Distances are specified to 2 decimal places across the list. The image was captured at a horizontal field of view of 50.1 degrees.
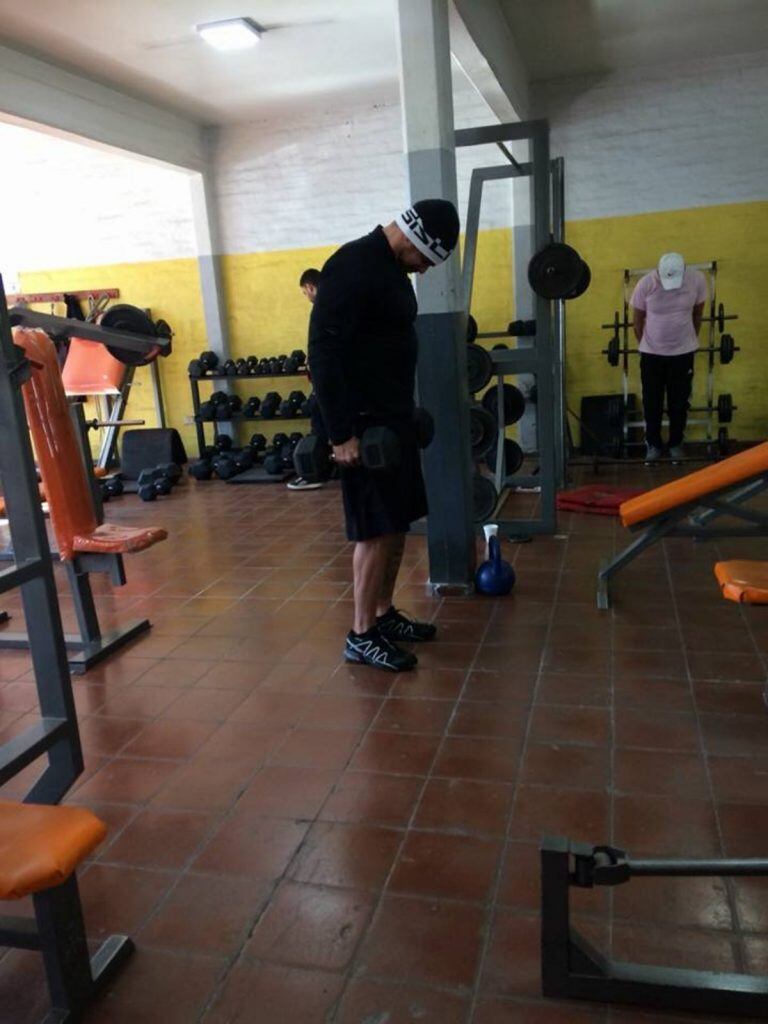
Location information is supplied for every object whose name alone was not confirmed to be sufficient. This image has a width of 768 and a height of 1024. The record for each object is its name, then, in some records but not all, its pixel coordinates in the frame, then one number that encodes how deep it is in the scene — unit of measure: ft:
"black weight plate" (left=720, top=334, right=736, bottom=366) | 17.28
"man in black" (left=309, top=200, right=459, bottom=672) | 7.40
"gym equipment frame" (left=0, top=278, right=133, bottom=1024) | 4.17
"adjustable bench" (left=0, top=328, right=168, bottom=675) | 8.70
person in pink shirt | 16.98
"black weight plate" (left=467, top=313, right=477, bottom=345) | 13.20
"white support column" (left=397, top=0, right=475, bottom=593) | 9.56
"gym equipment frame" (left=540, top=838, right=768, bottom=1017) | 3.91
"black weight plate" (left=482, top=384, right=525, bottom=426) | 14.78
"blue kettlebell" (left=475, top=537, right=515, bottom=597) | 10.42
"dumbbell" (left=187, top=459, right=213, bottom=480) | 20.53
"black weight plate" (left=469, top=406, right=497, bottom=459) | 13.67
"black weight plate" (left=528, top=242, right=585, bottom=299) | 12.23
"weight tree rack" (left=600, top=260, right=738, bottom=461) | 17.69
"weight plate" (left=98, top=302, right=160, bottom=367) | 10.91
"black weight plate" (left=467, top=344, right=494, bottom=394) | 12.67
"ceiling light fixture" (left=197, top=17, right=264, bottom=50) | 14.11
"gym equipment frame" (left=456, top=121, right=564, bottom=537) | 11.30
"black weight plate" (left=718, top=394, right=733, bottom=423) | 17.62
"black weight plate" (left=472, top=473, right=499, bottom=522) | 12.78
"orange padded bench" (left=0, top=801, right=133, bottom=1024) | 3.68
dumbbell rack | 21.30
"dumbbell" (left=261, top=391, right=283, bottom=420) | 20.98
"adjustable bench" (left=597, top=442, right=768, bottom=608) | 8.19
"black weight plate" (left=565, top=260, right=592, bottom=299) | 12.60
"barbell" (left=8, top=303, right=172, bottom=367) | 8.01
